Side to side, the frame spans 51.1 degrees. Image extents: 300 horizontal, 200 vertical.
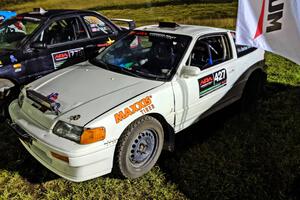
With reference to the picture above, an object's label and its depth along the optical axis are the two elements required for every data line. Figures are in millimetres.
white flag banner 2691
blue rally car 4875
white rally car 3031
